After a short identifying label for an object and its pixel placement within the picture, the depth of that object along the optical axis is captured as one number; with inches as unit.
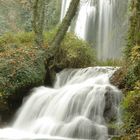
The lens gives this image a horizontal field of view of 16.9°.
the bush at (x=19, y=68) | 581.9
